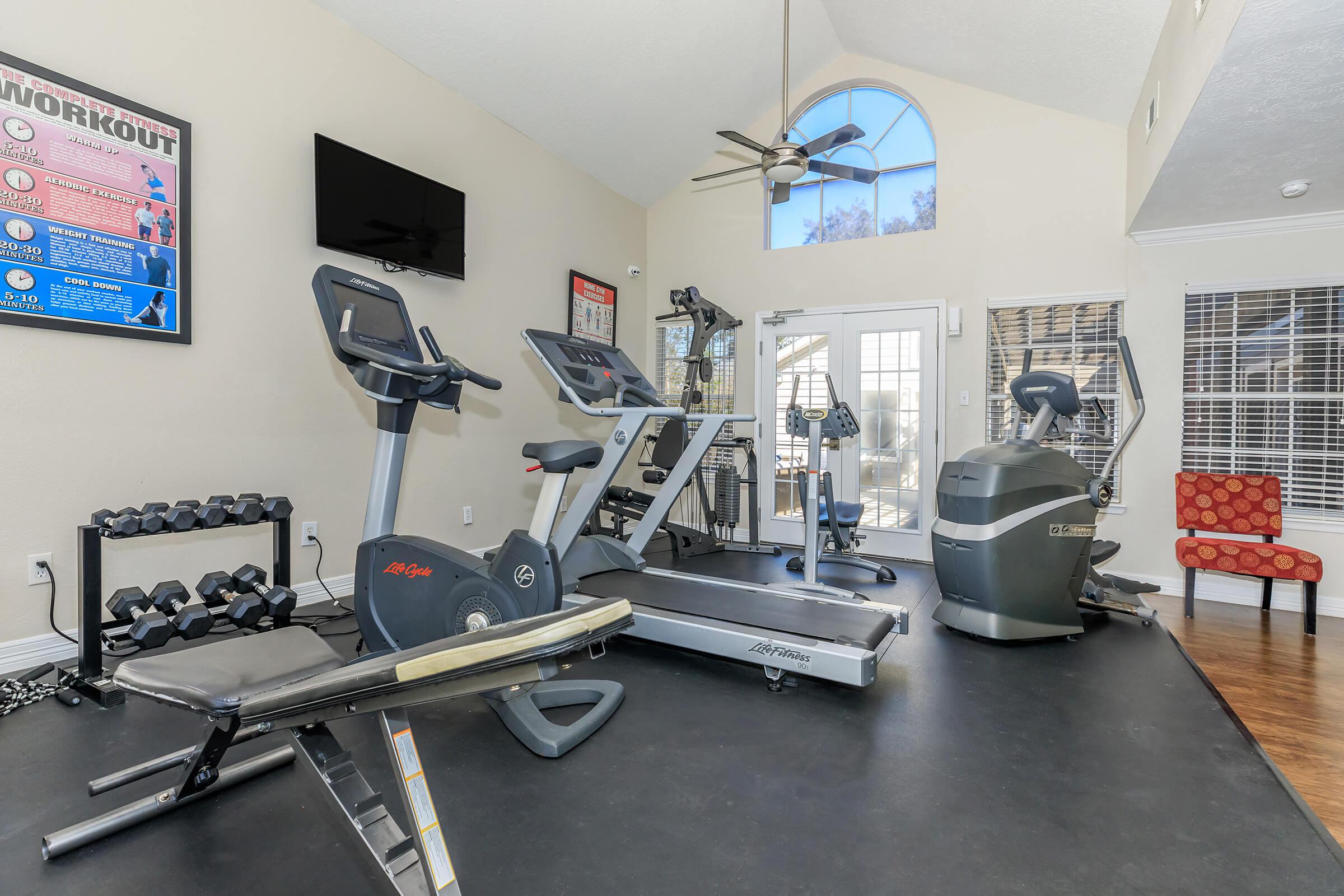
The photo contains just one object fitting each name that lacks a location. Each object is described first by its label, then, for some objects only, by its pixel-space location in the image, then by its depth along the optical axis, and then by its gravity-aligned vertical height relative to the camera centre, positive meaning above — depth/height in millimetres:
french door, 5012 +251
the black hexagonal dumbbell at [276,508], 2615 -311
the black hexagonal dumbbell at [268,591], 2416 -623
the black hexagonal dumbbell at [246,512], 2537 -314
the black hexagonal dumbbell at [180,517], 2404 -323
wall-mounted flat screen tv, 3391 +1321
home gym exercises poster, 5246 +1128
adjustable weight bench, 1020 -507
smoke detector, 3424 +1417
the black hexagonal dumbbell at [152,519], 2346 -319
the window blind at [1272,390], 3895 +331
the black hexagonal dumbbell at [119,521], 2277 -323
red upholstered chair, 3457 -540
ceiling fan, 4008 +1855
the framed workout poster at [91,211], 2422 +941
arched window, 5113 +2200
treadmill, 2484 -791
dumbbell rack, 2270 -708
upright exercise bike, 2195 -444
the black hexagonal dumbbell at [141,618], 2115 -648
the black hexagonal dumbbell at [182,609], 2193 -634
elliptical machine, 2986 -466
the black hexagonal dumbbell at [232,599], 2357 -638
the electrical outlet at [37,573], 2518 -570
